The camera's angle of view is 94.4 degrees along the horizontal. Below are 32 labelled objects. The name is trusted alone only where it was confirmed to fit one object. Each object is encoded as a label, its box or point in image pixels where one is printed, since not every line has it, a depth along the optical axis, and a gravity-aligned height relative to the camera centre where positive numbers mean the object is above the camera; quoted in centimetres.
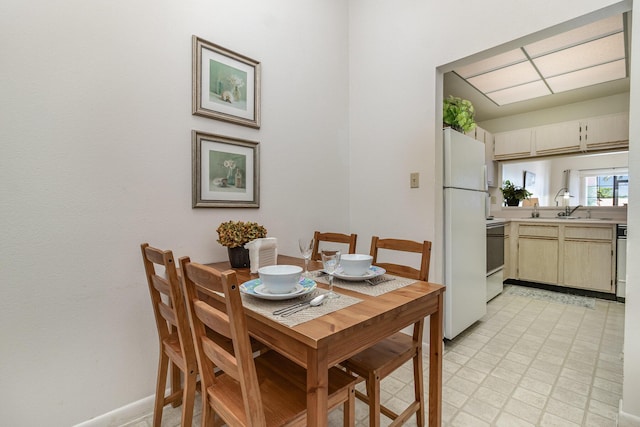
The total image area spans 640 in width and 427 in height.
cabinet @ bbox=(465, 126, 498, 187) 399 +78
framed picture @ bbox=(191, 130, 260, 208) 169 +24
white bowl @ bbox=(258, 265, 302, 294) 102 -25
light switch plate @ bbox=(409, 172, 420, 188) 220 +24
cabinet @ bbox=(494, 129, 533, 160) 401 +95
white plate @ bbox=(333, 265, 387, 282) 129 -28
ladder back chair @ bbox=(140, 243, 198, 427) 109 -55
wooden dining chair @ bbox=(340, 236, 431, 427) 118 -62
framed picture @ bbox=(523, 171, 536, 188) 453 +50
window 381 +33
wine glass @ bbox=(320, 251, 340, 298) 122 -21
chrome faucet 403 +1
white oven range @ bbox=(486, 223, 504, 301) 312 -52
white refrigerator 222 -17
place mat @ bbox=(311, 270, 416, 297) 118 -32
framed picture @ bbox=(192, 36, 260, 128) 169 +76
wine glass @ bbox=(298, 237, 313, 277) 140 -17
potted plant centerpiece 157 -15
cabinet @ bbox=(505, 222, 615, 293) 329 -51
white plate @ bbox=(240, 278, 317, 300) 101 -29
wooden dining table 81 -37
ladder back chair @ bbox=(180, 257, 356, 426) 79 -59
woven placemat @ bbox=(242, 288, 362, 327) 89 -32
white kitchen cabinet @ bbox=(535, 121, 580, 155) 365 +94
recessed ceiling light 226 +135
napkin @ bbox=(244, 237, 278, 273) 147 -22
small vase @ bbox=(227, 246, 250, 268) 158 -25
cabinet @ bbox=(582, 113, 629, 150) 334 +94
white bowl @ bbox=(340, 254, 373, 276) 130 -24
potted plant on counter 437 +27
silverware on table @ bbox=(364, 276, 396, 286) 129 -31
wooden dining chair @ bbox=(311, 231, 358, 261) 181 -19
